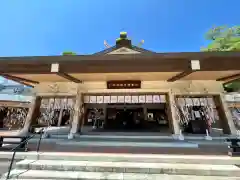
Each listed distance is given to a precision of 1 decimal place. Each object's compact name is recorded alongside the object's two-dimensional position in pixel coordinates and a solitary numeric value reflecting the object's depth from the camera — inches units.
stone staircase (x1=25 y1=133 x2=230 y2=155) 201.2
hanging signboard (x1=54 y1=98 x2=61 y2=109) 316.8
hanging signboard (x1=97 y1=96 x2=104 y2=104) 318.0
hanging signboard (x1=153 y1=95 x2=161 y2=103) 310.5
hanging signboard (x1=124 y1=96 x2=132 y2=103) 310.9
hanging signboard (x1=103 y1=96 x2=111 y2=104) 315.9
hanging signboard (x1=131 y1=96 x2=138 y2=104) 309.9
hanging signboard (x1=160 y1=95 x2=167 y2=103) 312.9
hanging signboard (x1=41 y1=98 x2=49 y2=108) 324.0
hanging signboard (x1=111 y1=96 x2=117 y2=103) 315.0
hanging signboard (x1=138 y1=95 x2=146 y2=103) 310.5
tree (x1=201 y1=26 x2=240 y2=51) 493.1
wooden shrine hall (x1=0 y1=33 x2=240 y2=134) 243.3
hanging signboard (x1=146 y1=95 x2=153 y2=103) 309.3
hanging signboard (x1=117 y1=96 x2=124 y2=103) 313.4
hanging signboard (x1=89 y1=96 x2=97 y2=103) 318.7
